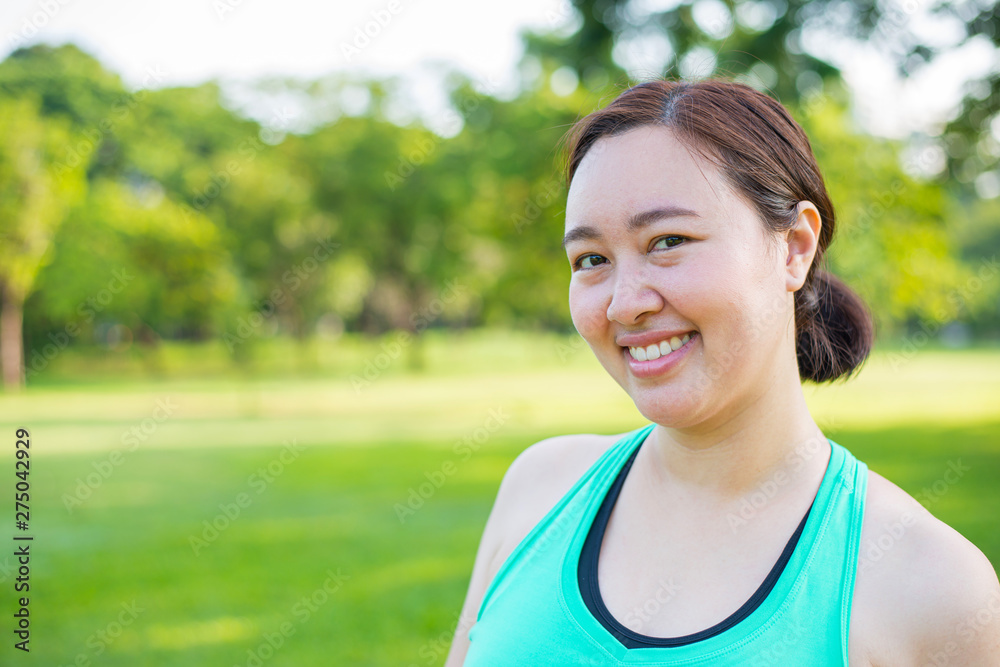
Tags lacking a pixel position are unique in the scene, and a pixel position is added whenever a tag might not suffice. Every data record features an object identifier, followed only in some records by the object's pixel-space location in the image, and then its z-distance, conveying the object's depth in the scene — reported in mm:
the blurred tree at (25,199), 22328
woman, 1206
